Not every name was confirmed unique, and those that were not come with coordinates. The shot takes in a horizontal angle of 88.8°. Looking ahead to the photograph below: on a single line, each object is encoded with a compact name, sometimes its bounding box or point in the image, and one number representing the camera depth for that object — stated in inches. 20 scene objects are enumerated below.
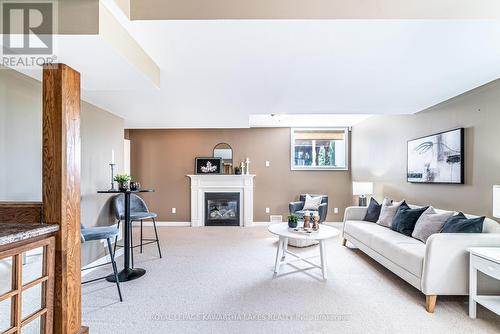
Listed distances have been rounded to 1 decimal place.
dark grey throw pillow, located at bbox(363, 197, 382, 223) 163.9
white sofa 90.8
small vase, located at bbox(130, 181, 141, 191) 129.2
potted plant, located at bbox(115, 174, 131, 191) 130.4
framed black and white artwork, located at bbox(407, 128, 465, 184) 124.0
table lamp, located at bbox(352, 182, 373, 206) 194.5
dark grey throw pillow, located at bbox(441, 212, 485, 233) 96.0
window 247.3
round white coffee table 118.3
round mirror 243.9
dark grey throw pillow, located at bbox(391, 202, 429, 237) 128.6
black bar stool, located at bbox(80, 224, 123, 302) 98.9
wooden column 62.9
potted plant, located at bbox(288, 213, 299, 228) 135.0
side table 79.4
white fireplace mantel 237.1
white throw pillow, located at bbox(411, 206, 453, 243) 112.0
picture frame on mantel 240.6
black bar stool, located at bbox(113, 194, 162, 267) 136.5
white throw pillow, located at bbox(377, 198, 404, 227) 146.6
